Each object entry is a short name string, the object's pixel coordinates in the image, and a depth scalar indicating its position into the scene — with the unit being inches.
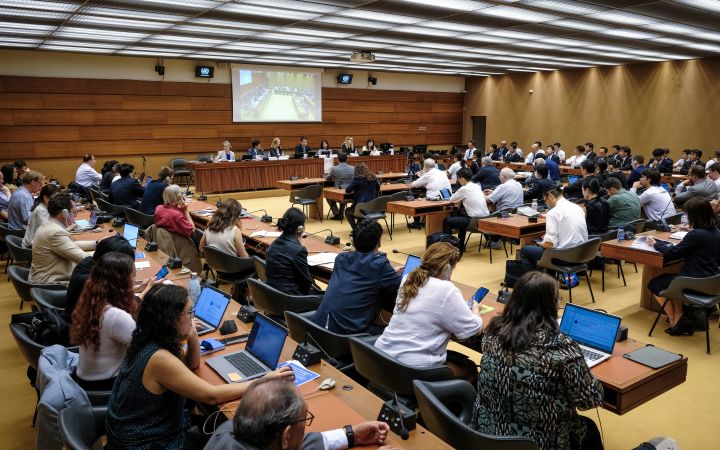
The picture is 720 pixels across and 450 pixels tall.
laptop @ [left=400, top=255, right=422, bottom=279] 162.5
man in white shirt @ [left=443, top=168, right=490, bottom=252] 307.0
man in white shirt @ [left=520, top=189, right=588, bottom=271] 224.4
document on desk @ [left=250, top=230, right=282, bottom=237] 238.8
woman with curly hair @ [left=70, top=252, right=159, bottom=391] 106.2
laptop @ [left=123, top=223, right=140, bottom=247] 217.9
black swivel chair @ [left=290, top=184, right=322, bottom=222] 394.0
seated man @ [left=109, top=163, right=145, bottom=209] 325.4
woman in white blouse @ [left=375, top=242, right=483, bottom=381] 113.4
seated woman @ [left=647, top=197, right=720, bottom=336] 183.6
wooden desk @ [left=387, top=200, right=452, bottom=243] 313.6
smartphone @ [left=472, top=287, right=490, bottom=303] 143.1
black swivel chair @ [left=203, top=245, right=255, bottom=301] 201.3
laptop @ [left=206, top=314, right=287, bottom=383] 104.9
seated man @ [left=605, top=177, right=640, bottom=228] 276.1
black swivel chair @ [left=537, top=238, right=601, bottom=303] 217.6
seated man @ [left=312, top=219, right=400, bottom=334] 135.6
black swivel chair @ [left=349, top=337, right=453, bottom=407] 107.7
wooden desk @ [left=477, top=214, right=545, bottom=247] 257.4
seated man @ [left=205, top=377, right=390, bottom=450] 61.5
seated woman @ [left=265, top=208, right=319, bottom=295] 165.0
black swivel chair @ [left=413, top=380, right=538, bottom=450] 79.4
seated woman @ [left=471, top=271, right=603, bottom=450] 86.5
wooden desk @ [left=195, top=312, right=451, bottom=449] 82.0
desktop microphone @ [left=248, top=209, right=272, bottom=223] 269.7
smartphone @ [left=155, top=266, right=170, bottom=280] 167.3
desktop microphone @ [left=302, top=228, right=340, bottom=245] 219.1
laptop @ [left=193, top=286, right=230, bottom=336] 132.0
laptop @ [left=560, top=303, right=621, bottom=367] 114.3
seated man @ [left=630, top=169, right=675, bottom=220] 278.7
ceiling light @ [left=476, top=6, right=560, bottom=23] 302.4
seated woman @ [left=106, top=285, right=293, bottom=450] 84.0
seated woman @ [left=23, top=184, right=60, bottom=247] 221.0
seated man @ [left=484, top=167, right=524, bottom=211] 312.2
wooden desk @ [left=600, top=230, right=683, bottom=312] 201.8
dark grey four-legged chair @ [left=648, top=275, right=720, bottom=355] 176.1
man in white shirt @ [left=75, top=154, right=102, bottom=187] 398.7
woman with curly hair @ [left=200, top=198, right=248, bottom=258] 207.8
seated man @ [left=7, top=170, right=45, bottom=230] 270.4
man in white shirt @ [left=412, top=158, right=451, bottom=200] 334.3
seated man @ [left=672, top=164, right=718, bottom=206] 293.2
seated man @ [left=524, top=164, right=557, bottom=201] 352.2
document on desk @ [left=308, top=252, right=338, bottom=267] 190.6
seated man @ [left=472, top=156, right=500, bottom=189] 399.9
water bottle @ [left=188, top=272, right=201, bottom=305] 151.6
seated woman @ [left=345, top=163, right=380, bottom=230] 353.4
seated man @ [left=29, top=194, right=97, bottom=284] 180.7
